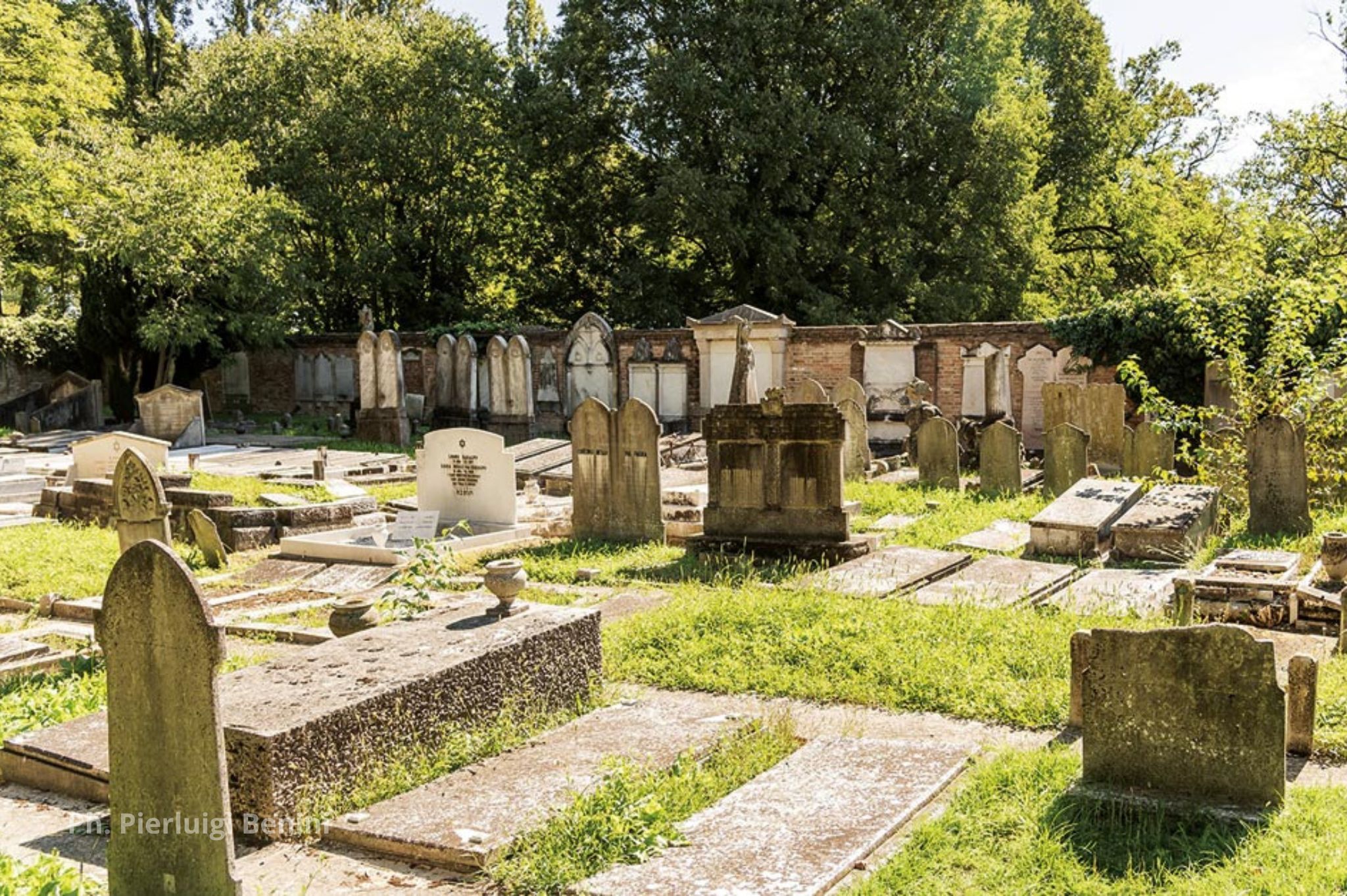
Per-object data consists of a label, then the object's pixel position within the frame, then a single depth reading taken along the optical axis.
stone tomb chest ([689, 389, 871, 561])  10.04
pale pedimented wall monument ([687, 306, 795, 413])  21.45
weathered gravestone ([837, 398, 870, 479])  15.31
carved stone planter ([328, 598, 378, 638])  6.71
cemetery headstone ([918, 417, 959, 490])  14.06
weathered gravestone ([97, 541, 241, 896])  3.51
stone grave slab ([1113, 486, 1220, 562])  9.60
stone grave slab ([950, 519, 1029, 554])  10.48
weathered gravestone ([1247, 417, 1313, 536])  10.04
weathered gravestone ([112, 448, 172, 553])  8.79
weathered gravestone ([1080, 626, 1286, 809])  4.23
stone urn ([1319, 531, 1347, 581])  7.60
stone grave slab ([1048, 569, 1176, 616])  7.65
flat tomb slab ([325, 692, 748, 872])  4.21
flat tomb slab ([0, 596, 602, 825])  4.46
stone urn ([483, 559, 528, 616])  5.96
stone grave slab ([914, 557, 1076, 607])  8.21
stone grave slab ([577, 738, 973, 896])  3.79
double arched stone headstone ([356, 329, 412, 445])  23.02
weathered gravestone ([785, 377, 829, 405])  16.98
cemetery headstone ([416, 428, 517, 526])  11.39
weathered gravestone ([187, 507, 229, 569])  10.55
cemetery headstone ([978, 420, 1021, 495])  13.41
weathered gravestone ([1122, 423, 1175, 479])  12.93
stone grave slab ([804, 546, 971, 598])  8.66
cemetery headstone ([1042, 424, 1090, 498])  13.11
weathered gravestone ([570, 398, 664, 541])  11.04
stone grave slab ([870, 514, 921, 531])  11.69
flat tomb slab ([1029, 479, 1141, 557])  9.98
